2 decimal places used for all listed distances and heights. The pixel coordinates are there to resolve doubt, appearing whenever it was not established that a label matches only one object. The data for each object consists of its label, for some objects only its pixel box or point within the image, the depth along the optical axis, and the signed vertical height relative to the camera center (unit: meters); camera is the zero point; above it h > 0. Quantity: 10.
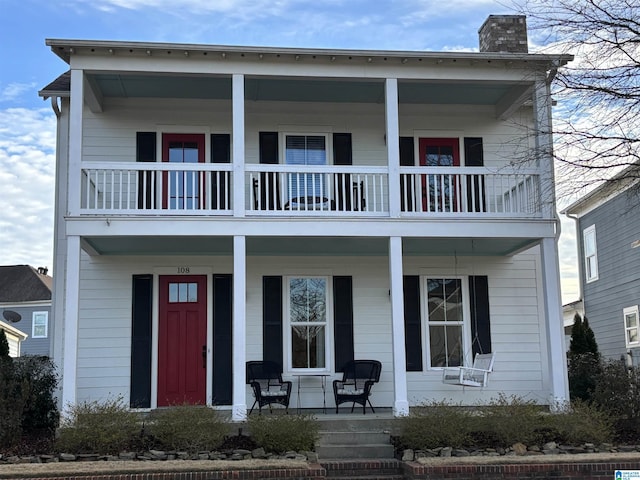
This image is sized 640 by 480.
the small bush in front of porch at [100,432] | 8.55 -0.80
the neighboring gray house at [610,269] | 17.48 +2.02
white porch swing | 10.48 -0.27
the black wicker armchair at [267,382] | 10.84 -0.35
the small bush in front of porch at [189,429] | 8.56 -0.80
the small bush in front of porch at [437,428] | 8.74 -0.85
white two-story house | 10.39 +1.87
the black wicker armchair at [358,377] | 11.07 -0.31
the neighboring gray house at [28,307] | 33.88 +2.54
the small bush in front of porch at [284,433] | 8.60 -0.86
